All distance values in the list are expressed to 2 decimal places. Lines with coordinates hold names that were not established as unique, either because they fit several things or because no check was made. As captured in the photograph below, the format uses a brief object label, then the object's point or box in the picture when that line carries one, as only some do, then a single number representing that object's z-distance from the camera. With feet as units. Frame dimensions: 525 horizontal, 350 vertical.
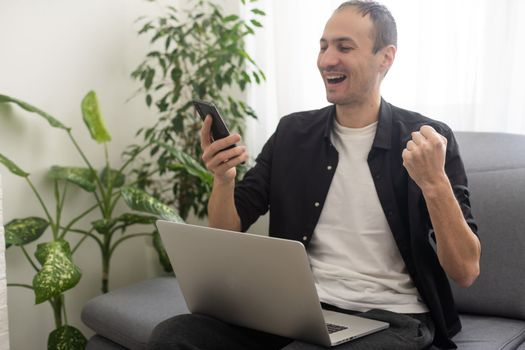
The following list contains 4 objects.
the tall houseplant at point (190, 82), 7.94
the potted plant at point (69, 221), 6.39
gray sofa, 5.36
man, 4.48
